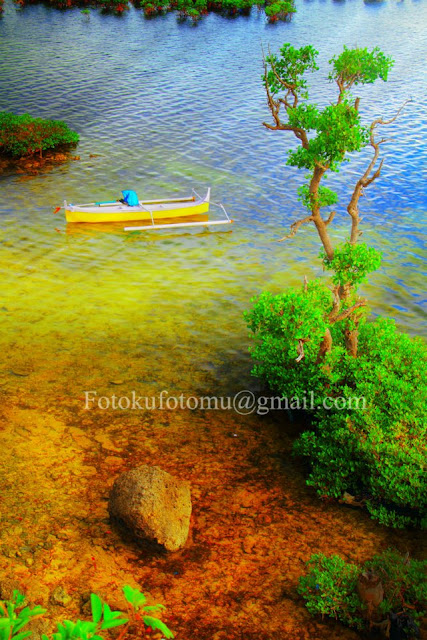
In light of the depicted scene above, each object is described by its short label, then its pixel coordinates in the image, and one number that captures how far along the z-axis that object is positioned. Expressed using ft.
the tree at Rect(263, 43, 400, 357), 38.50
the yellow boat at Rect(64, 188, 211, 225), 84.12
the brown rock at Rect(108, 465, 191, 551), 29.66
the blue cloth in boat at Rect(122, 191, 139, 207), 86.06
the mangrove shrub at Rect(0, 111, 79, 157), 108.99
